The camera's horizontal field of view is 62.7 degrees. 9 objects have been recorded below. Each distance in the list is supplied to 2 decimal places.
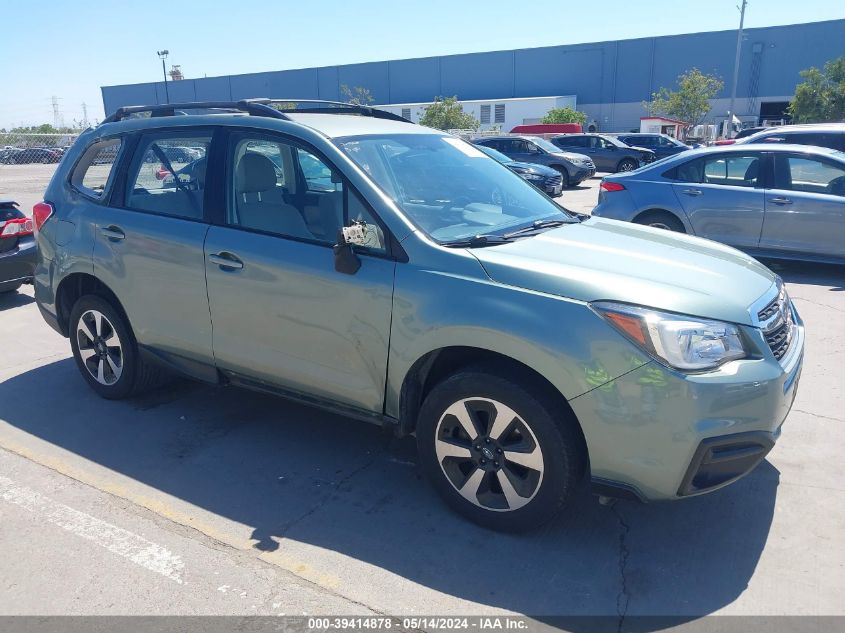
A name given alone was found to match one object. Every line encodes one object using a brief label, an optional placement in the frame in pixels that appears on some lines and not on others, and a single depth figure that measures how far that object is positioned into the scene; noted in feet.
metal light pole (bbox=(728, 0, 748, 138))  136.36
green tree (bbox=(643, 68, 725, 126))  144.66
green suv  9.23
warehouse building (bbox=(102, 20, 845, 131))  167.22
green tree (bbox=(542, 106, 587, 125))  155.63
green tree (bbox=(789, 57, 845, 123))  122.11
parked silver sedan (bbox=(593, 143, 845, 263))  26.27
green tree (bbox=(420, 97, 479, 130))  151.02
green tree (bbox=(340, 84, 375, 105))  199.62
